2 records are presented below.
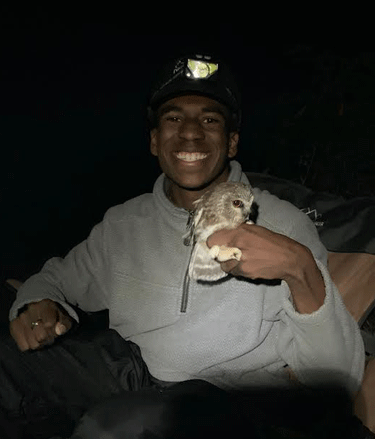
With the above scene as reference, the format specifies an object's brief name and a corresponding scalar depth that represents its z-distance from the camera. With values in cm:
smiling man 63
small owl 44
